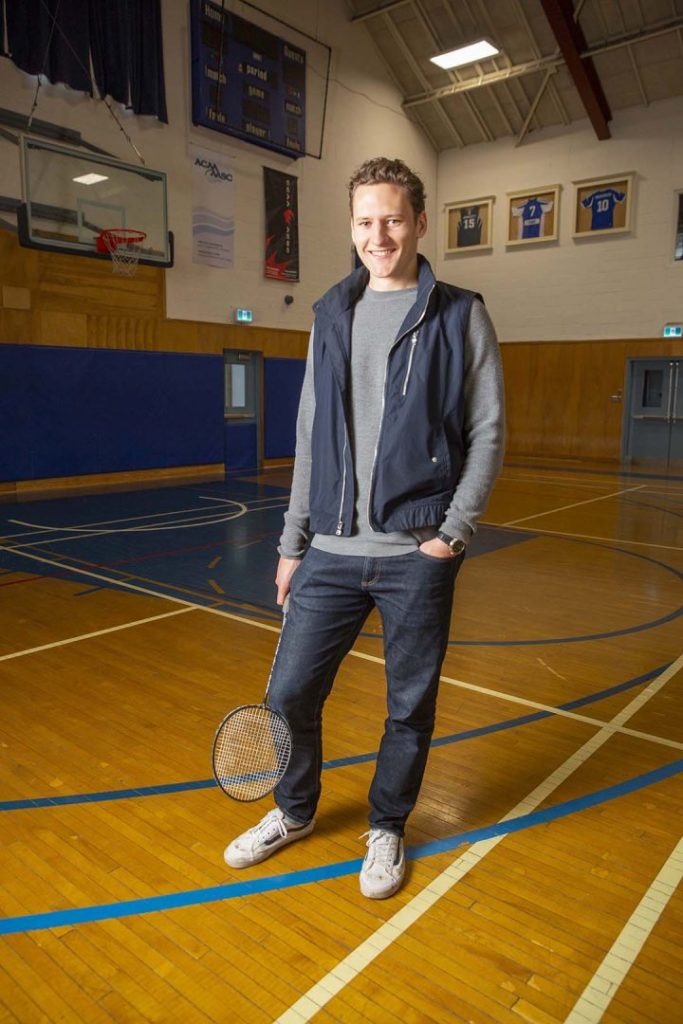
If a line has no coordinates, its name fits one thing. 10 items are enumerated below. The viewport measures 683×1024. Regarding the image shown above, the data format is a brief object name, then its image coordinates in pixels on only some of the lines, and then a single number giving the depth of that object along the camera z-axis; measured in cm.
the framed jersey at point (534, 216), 1576
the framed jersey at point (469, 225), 1672
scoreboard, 1198
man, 193
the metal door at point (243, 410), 1370
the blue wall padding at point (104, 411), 1046
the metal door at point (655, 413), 1501
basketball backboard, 974
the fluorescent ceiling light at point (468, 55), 1383
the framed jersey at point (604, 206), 1482
